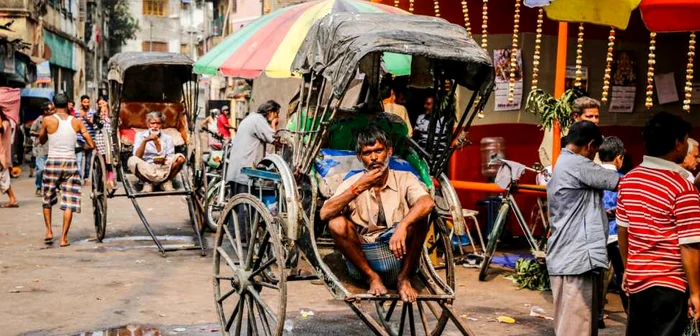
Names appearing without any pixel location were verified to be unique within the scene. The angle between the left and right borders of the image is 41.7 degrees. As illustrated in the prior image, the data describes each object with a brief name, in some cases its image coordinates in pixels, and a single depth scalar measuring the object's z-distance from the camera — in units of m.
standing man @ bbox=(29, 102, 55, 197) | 15.78
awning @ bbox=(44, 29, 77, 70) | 32.50
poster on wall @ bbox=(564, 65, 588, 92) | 10.56
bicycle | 8.66
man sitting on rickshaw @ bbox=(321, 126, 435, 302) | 5.22
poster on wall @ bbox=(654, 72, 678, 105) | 10.74
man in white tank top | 10.55
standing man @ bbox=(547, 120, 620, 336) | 5.59
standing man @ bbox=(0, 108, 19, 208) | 14.52
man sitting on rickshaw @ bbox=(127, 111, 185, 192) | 10.66
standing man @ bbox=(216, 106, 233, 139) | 20.93
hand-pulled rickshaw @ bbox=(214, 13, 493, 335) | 5.29
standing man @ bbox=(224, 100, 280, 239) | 10.26
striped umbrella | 9.20
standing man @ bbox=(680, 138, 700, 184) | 6.51
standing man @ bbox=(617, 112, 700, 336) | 4.32
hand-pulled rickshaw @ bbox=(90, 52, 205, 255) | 10.68
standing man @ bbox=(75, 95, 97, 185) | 16.34
